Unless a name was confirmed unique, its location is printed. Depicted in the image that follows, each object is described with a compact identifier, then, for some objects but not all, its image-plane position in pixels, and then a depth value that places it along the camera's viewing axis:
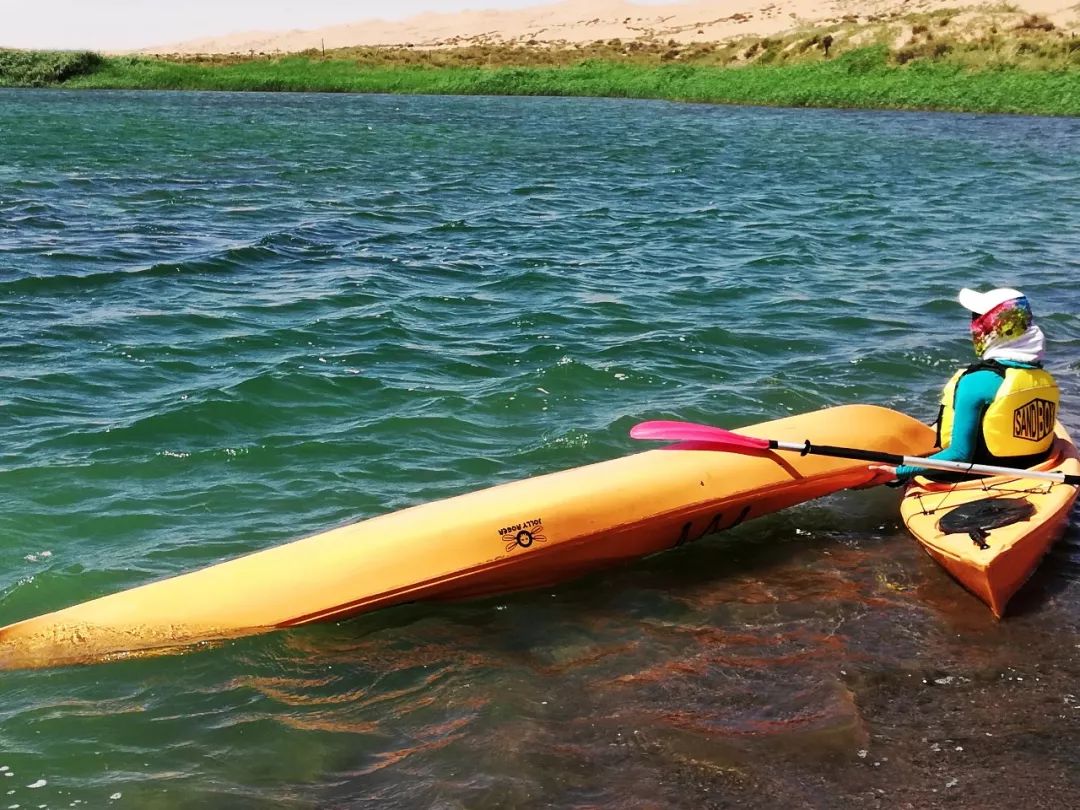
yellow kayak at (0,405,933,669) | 4.36
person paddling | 5.10
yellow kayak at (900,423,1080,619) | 4.59
